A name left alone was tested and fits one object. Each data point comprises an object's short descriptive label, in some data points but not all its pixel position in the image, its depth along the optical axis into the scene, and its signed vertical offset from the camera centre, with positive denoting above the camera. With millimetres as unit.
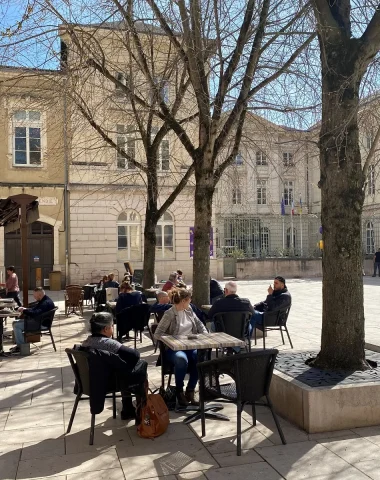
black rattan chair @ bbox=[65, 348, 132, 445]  4770 -1254
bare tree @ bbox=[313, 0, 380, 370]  5723 +549
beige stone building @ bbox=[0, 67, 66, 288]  23719 +2493
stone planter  4812 -1496
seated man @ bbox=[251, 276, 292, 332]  8906 -982
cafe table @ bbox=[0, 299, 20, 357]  8697 -1146
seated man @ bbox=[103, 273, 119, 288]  14727 -1082
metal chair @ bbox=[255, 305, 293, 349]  8875 -1285
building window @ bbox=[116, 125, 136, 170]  14428 +3374
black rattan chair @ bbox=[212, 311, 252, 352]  7480 -1128
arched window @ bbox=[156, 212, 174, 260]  26578 +365
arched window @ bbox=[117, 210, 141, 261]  26031 +526
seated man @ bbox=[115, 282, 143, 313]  9500 -976
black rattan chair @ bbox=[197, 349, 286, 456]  4547 -1176
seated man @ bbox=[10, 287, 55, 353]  8969 -1133
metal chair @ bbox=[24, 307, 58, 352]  8945 -1349
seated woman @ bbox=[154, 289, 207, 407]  5688 -1012
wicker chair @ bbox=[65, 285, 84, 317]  14367 -1391
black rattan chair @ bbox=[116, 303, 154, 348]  8891 -1240
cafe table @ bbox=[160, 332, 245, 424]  5301 -1032
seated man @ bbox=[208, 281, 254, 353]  7488 -877
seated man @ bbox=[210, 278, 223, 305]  11531 -1034
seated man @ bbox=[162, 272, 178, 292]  11453 -829
